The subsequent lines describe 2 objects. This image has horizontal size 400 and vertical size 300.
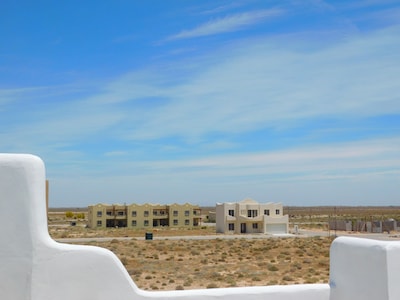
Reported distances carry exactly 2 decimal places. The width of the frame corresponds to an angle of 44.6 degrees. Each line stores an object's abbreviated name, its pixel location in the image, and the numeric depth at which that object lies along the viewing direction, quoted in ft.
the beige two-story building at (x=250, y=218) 208.23
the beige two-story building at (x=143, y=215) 249.75
